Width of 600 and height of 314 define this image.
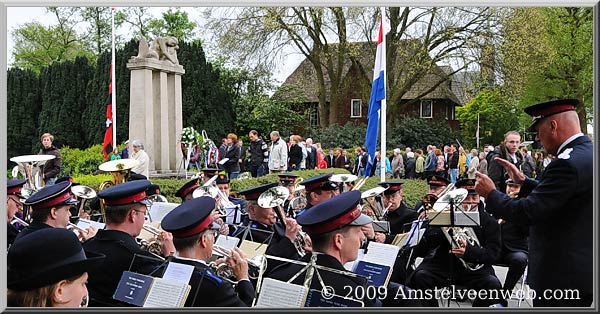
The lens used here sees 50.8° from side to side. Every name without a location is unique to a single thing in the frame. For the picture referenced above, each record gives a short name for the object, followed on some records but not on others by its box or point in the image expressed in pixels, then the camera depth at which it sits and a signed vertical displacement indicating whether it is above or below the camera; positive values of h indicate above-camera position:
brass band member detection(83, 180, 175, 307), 4.46 -0.66
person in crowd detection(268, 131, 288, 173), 18.48 -0.03
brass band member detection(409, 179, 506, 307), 6.68 -1.16
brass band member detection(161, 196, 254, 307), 3.78 -0.65
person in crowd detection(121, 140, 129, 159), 17.68 +0.06
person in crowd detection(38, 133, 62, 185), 12.52 -0.18
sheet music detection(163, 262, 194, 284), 3.74 -0.71
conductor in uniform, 4.27 -0.36
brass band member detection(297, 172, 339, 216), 6.65 -0.37
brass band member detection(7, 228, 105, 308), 2.87 -0.54
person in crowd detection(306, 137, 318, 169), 23.12 -0.07
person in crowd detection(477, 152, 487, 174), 18.73 -0.37
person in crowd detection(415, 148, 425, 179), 26.70 -0.55
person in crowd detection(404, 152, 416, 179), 26.42 -0.59
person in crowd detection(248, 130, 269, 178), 19.16 -0.06
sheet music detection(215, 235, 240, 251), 5.44 -0.77
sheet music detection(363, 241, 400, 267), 4.92 -0.79
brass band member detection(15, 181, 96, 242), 5.46 -0.46
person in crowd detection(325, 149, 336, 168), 27.22 -0.26
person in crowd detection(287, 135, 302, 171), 20.45 -0.03
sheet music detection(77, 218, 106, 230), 6.05 -0.68
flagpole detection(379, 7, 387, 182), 10.76 +0.69
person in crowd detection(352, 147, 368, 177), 24.20 -0.31
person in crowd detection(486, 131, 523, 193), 9.34 -0.05
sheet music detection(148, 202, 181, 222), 6.63 -0.59
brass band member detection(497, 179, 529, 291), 7.45 -1.18
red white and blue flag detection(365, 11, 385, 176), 10.37 +0.92
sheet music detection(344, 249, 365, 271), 4.86 -0.86
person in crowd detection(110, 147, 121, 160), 17.31 -0.02
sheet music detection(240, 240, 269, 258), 5.69 -0.86
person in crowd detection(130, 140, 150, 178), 13.31 -0.06
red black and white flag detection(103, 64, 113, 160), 18.68 +0.51
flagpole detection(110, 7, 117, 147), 18.25 +2.04
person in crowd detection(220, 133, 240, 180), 18.08 -0.11
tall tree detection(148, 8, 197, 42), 46.81 +9.74
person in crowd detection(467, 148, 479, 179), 21.85 -0.34
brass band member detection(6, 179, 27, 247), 6.21 -0.50
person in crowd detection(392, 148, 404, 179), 25.97 -0.45
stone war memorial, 17.23 +1.47
